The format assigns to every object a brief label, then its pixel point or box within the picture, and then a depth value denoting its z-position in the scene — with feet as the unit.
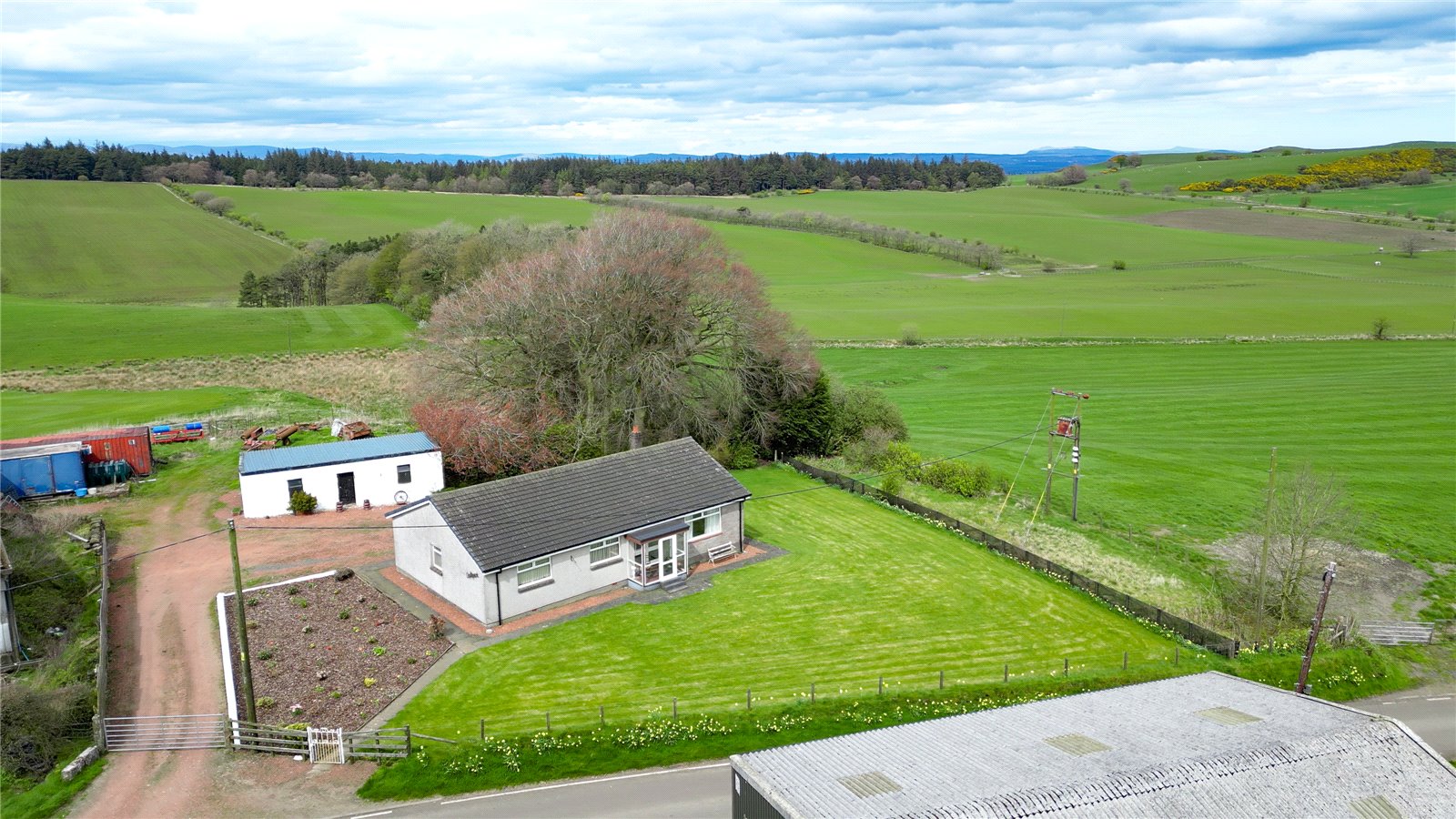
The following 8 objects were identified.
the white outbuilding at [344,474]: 112.57
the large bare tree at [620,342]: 130.62
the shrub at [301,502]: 113.09
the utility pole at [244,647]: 60.75
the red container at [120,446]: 123.03
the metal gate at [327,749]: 64.18
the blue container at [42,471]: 116.67
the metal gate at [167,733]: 65.77
